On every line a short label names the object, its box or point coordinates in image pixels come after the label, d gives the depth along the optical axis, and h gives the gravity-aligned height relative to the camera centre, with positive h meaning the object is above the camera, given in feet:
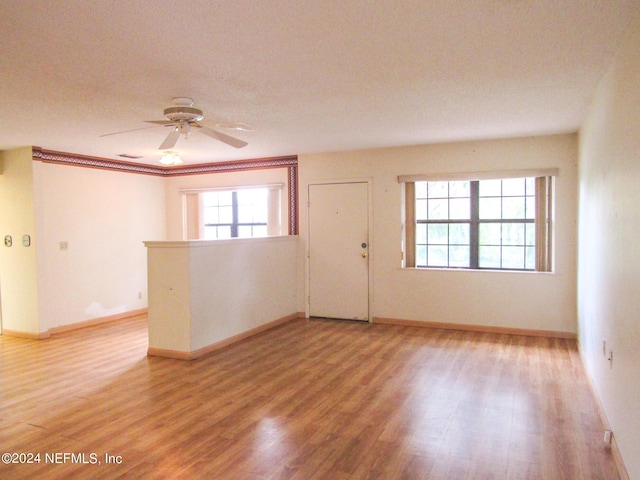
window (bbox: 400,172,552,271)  17.10 +0.27
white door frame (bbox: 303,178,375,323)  19.24 -0.65
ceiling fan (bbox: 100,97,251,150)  11.18 +2.90
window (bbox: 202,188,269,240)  22.34 +0.98
